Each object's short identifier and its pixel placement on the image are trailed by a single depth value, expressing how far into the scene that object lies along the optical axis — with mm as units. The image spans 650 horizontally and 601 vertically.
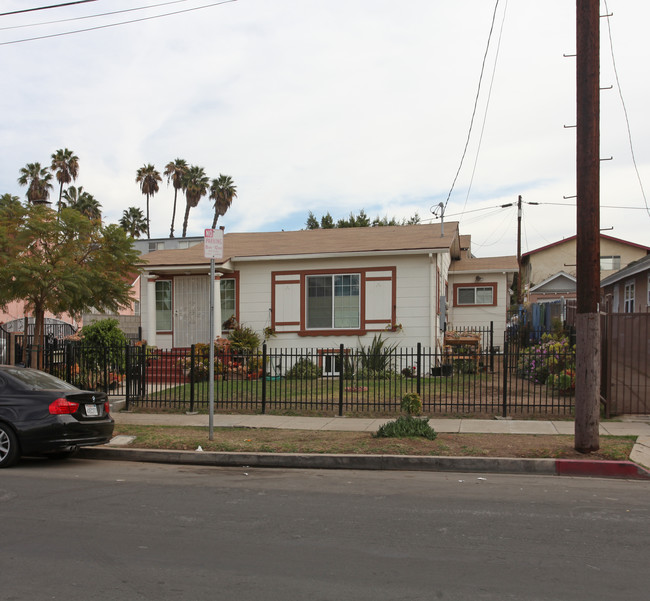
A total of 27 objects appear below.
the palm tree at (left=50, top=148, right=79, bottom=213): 49844
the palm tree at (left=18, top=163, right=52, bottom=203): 48094
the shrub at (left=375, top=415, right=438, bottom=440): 10102
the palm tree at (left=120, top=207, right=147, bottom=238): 60656
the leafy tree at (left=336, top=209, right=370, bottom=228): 45334
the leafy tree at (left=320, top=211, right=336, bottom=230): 46509
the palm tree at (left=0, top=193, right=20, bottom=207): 13000
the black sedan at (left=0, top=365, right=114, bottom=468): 8613
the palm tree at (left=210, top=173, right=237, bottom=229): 55125
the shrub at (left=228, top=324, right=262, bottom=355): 19047
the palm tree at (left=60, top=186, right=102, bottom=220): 48188
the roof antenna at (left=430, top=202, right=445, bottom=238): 20688
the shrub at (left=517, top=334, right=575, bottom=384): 13808
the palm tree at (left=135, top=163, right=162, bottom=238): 57219
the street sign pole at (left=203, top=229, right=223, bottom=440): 10031
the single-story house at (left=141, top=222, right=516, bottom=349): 18969
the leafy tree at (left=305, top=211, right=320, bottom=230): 48669
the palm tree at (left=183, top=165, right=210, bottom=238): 54938
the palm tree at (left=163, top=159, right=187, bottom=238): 55625
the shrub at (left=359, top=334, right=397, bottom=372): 17830
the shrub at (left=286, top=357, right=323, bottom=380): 18084
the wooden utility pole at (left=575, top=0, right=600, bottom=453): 8961
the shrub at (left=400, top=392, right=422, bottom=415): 12086
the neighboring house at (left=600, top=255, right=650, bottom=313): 18391
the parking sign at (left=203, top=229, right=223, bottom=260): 10016
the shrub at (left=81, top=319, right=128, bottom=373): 14695
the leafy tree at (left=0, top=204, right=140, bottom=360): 12242
